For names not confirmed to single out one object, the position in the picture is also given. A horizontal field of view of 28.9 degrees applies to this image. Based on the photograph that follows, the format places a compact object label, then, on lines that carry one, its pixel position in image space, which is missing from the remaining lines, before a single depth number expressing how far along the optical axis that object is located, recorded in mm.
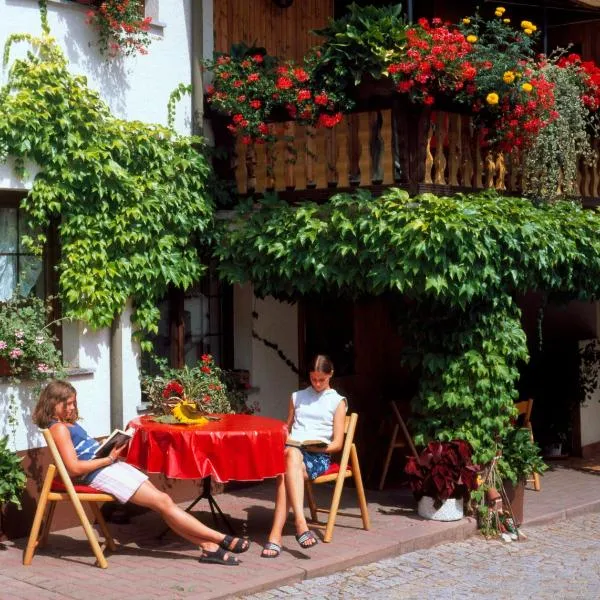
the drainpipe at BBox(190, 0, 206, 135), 10625
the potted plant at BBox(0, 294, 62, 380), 8812
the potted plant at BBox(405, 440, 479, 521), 9398
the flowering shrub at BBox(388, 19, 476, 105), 9398
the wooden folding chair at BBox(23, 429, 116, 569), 7793
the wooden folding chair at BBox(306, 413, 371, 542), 8766
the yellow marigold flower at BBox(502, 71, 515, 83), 9758
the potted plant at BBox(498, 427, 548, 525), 9727
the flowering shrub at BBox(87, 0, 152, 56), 9633
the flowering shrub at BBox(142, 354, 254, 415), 9984
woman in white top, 8438
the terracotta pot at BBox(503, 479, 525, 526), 9734
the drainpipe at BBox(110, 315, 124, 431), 9805
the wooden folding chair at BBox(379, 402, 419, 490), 11102
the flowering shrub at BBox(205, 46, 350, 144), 9977
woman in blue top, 7953
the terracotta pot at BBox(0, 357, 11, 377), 8938
